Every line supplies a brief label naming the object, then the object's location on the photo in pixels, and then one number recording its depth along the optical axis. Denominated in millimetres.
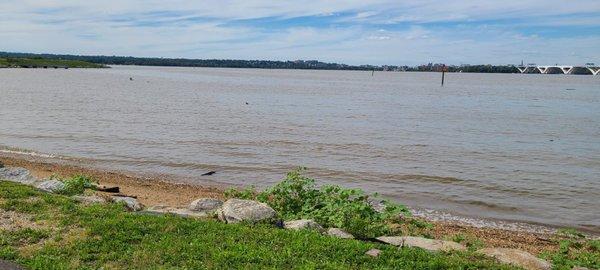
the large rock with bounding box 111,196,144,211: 11466
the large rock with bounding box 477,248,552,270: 8758
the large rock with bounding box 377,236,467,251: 9312
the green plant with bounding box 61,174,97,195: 12812
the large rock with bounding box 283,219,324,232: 9930
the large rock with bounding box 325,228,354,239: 9609
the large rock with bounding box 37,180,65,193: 12695
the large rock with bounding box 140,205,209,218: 10752
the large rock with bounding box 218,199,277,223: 10164
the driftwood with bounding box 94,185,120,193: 14983
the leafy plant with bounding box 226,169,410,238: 10781
